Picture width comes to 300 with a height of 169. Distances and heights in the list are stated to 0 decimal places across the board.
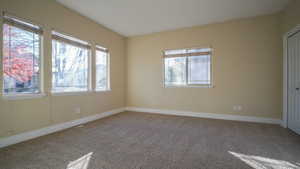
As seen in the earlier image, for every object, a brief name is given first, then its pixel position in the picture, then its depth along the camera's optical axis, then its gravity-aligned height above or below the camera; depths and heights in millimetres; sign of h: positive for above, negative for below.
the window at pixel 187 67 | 4289 +536
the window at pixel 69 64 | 3124 +495
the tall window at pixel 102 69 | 4216 +473
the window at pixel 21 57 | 2377 +497
